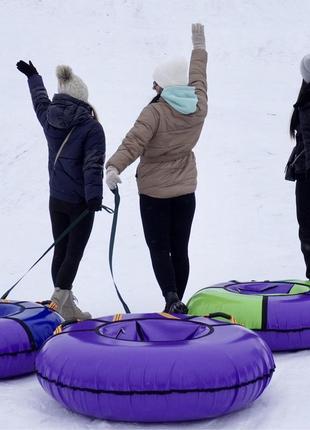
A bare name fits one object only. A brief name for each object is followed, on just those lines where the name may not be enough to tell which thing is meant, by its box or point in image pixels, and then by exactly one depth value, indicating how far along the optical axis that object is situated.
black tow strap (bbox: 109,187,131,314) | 7.80
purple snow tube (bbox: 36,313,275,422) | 5.36
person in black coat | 8.92
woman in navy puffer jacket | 8.83
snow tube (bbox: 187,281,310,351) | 7.66
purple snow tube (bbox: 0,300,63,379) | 6.81
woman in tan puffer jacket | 8.36
